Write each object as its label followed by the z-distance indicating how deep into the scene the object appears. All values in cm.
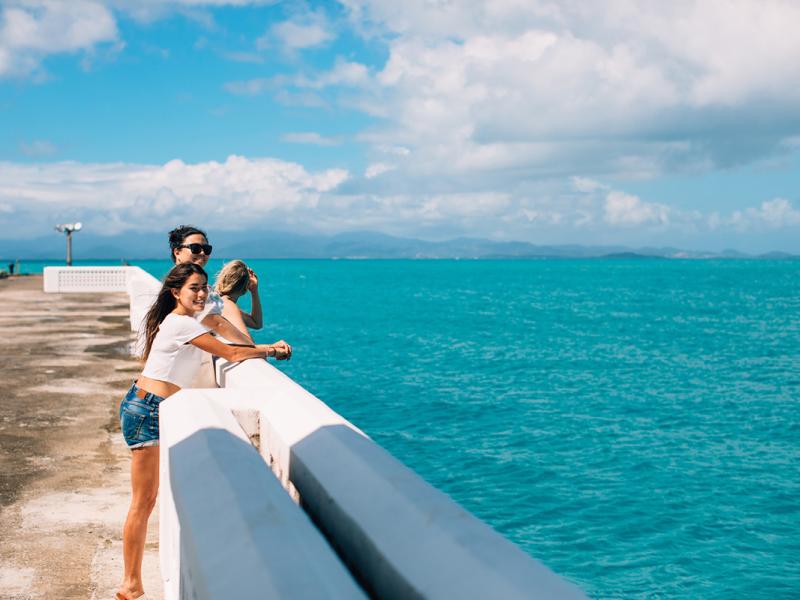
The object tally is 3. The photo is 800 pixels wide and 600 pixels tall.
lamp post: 4494
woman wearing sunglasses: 533
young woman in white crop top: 471
